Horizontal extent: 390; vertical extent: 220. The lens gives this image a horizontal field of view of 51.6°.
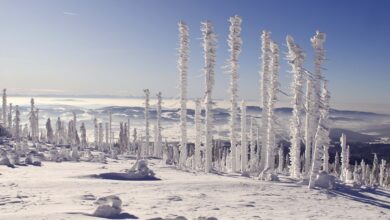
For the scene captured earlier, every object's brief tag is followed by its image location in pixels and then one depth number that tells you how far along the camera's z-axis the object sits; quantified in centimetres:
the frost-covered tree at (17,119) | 7524
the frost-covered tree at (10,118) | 10145
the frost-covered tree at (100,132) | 9799
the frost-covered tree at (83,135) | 10880
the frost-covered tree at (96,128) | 11080
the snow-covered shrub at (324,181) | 2553
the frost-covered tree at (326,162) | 5583
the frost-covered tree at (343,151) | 6969
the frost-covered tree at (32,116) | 9272
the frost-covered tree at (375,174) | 9705
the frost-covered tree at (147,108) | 6330
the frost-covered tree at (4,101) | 9231
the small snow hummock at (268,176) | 2770
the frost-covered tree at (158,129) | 5560
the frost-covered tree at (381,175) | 9559
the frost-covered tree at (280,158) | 7831
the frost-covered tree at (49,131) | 10845
